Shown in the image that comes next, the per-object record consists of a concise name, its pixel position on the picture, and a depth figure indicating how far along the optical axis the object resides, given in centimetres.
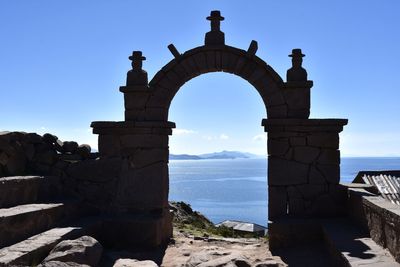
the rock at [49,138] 833
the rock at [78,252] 520
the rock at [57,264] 487
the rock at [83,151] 848
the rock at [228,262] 544
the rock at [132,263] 543
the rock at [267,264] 582
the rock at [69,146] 840
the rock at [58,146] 834
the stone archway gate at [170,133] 761
